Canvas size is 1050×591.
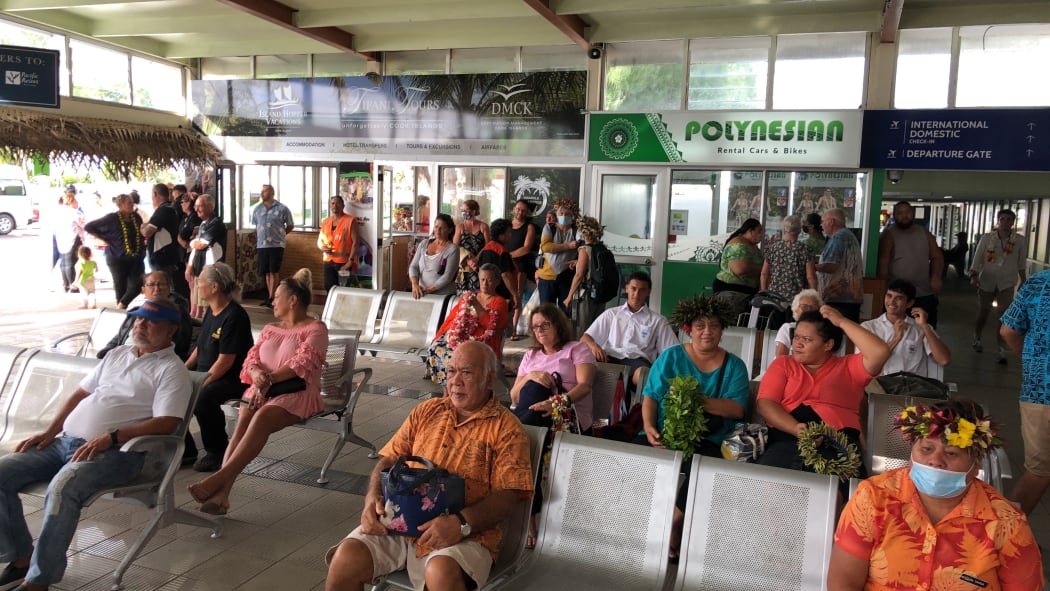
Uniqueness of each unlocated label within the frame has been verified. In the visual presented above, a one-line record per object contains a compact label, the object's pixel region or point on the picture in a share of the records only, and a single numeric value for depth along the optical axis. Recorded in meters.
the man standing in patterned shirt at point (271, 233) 11.64
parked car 26.22
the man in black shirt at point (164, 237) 10.49
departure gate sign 9.51
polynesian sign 10.12
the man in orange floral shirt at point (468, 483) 2.85
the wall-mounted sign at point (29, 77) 10.14
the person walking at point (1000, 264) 9.90
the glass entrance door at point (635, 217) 11.18
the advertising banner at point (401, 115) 11.57
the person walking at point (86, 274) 12.12
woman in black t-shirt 5.02
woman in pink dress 4.37
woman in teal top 3.94
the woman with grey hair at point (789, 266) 7.57
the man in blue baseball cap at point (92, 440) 3.32
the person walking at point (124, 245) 10.26
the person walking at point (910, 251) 8.75
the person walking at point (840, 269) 8.09
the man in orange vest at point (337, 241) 11.45
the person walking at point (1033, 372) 4.09
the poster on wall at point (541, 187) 11.66
